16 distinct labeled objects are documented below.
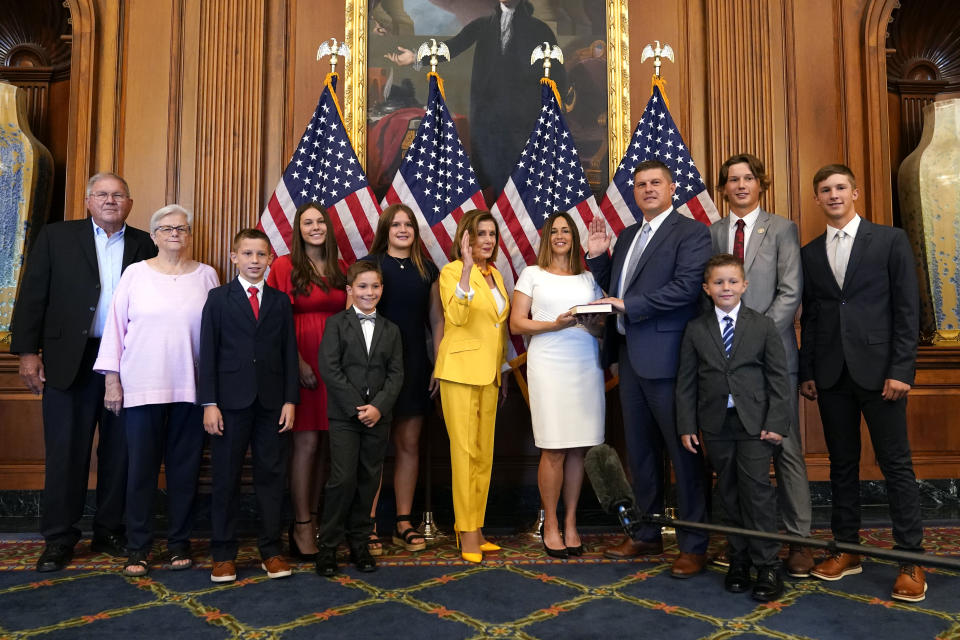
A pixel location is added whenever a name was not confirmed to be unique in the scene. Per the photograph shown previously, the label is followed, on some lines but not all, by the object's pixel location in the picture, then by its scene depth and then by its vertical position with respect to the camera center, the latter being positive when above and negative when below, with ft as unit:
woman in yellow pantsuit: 11.80 -0.08
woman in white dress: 12.03 -0.10
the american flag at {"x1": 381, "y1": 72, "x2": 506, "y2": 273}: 15.44 +4.08
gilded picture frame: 16.21 +6.68
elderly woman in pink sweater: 11.03 -0.15
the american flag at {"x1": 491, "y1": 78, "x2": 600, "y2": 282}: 15.60 +4.06
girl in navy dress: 12.54 +0.79
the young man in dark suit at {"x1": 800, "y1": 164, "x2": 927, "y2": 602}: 10.20 +0.23
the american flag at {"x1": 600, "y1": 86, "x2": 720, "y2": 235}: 15.38 +4.34
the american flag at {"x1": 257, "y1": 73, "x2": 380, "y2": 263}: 15.02 +3.88
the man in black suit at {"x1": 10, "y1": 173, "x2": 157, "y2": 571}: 11.60 +0.43
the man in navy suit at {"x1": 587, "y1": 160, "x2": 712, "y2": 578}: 11.14 +0.52
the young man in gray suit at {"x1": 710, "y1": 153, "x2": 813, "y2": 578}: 11.09 +1.55
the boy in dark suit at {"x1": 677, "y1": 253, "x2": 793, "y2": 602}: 10.03 -0.59
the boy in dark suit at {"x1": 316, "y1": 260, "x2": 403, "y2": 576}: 10.89 -0.60
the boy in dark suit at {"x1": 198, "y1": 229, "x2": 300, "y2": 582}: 10.69 -0.38
